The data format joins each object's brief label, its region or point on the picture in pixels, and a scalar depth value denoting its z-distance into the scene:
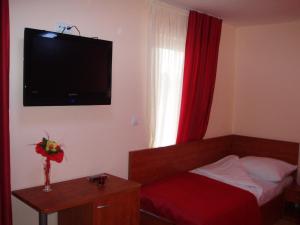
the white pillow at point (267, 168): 3.71
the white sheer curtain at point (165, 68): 3.31
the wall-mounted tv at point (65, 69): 2.32
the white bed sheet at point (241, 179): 3.42
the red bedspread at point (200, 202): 2.71
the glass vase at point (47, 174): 2.33
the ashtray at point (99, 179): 2.53
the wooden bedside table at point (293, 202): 3.73
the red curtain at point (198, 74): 3.66
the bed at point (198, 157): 3.27
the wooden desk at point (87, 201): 2.13
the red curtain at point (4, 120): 2.10
